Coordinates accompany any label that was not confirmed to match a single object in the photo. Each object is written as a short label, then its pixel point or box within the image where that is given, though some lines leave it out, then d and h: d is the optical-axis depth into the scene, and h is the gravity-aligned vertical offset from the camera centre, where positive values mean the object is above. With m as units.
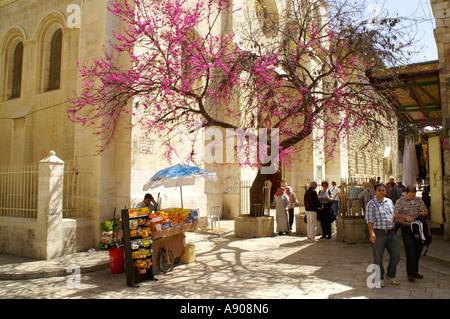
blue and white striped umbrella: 8.85 +0.33
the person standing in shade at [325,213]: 11.06 -0.85
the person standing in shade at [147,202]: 8.26 -0.34
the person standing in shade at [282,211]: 11.89 -0.83
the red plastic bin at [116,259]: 7.29 -1.54
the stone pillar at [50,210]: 8.35 -0.55
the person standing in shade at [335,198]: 12.47 -0.42
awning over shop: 9.65 +3.18
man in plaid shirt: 5.80 -0.74
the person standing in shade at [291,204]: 12.47 -0.61
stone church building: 10.21 +1.95
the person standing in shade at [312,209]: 10.42 -0.68
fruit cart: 6.41 -1.05
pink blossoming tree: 9.38 +3.36
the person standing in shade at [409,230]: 6.04 -0.77
